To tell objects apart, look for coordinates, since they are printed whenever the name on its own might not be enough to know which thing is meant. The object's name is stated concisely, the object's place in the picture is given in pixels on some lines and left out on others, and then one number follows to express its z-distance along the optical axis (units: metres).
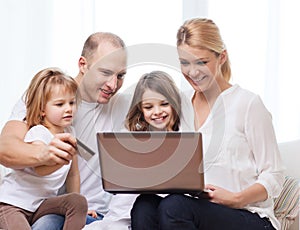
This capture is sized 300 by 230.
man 3.18
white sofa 3.38
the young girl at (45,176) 2.90
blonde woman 2.75
